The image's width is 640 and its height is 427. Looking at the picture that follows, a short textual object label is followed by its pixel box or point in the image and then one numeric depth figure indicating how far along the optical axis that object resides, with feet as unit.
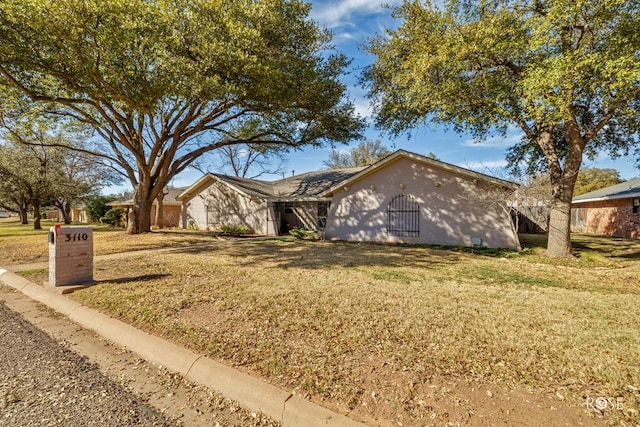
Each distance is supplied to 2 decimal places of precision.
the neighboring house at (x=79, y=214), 130.47
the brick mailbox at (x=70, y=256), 18.81
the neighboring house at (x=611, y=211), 52.80
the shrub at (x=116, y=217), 83.92
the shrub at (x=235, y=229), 60.75
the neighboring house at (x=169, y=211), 84.38
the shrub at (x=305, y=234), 51.34
